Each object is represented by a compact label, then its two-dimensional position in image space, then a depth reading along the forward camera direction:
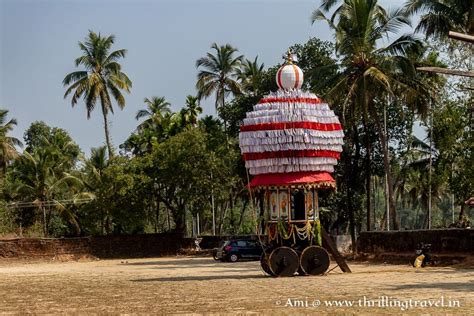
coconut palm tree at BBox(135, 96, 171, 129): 67.44
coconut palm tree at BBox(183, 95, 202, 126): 59.67
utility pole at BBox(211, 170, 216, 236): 49.89
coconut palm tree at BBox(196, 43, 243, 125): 58.69
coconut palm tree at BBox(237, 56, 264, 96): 57.18
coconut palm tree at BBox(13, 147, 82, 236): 54.59
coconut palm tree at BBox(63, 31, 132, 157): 55.88
